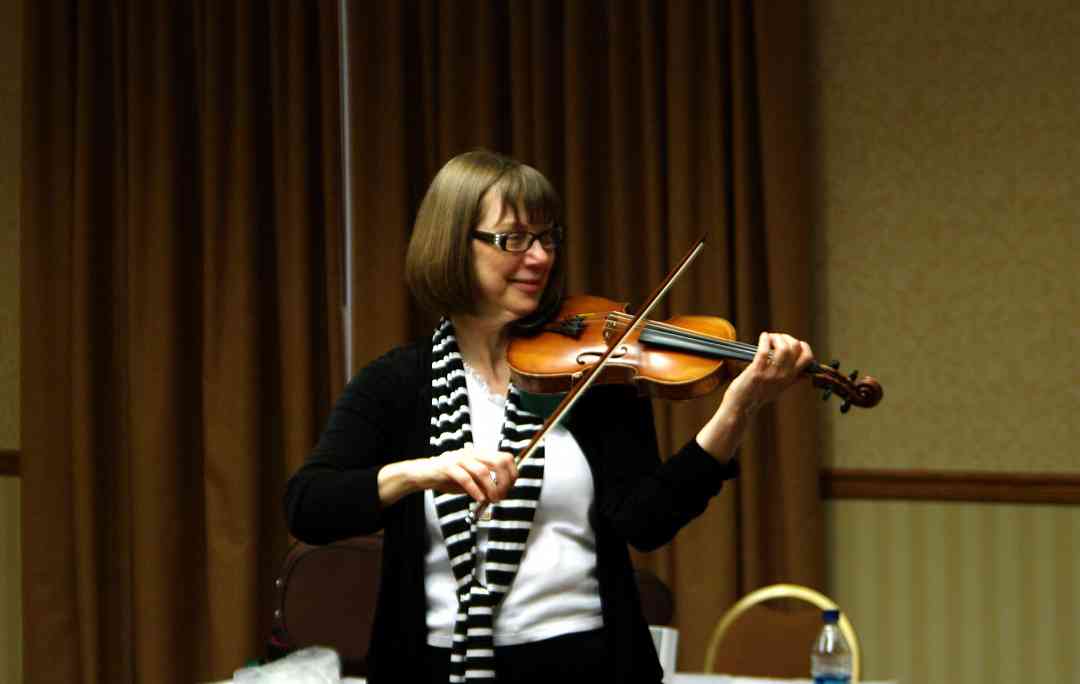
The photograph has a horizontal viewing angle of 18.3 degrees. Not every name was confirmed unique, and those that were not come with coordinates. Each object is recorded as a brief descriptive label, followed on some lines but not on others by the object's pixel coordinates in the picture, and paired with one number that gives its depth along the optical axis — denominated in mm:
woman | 4351
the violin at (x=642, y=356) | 4482
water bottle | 4768
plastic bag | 4617
